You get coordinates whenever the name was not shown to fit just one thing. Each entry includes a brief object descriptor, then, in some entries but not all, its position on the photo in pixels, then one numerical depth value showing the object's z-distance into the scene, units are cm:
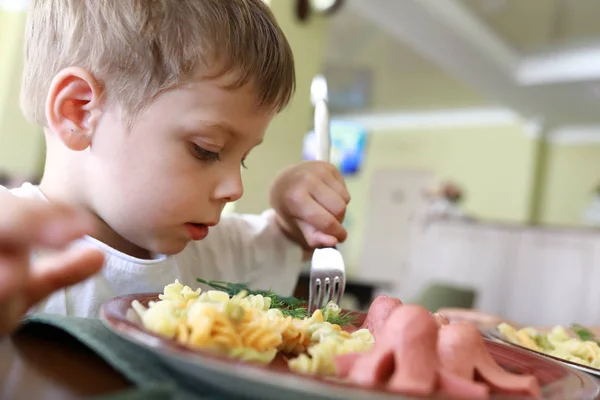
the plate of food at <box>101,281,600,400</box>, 25
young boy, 55
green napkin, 25
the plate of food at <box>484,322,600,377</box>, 54
